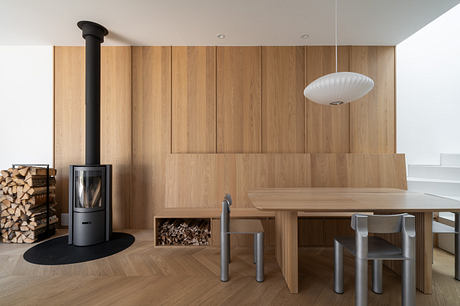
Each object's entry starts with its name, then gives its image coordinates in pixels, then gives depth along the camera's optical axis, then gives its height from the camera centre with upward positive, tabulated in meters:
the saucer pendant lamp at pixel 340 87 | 1.71 +0.54
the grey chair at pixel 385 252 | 1.43 -0.64
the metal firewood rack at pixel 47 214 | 3.13 -0.88
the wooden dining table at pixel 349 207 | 1.67 -0.41
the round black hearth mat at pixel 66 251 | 2.45 -1.18
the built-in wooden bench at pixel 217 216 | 2.65 -0.77
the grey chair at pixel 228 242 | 2.01 -0.82
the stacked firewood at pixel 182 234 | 2.88 -1.06
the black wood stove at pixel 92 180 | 2.83 -0.34
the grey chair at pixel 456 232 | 2.02 -0.71
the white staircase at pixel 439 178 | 3.37 -0.40
